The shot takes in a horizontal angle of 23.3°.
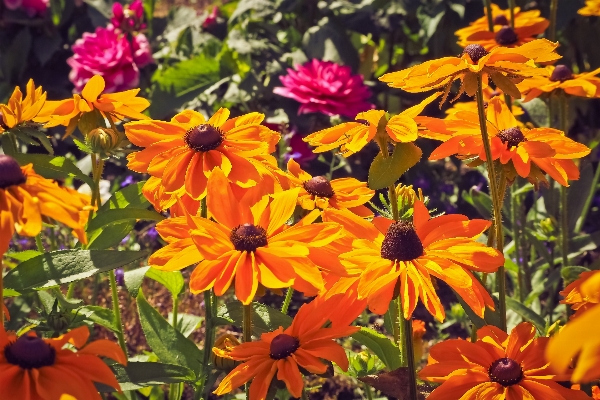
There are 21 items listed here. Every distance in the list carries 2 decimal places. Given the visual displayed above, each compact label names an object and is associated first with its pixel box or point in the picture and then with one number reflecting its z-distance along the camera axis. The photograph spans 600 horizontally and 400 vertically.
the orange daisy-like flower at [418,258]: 0.69
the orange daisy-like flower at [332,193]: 0.81
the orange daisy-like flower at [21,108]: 0.80
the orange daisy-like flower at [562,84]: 0.98
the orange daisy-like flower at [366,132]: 0.74
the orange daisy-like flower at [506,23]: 1.20
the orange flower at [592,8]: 1.07
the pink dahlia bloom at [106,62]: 1.58
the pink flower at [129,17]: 2.38
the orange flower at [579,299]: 0.74
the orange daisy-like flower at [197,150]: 0.74
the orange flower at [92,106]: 0.82
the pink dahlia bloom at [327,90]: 1.31
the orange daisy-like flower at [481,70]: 0.73
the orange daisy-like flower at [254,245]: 0.69
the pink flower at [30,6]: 2.43
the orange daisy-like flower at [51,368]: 0.65
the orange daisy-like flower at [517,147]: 0.78
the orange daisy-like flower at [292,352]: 0.70
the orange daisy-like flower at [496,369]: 0.72
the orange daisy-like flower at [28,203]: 0.65
